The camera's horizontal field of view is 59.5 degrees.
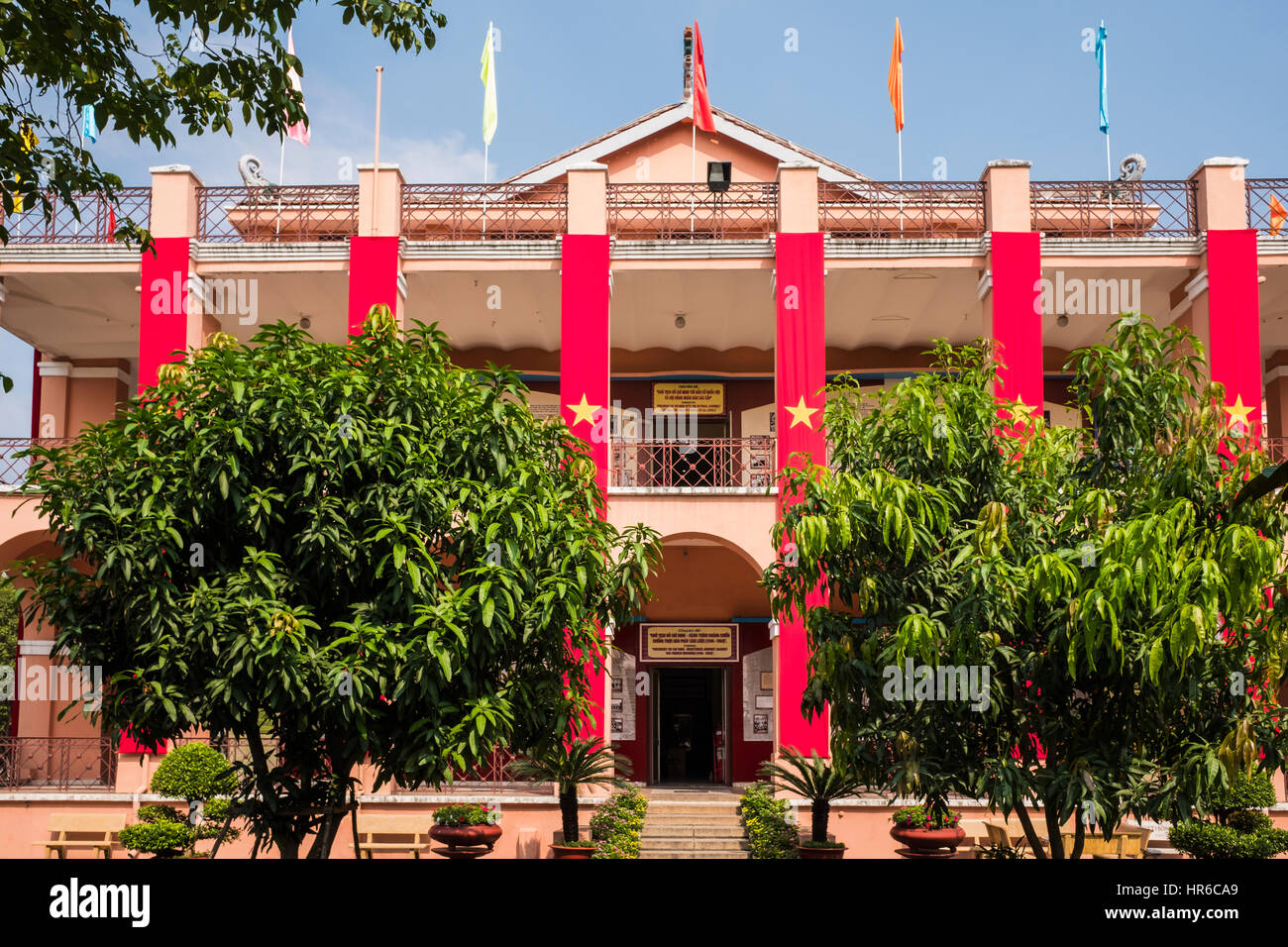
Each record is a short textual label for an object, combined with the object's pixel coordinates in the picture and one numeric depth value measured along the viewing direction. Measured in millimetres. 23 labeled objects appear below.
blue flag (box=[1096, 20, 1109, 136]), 18016
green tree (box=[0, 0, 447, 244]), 7531
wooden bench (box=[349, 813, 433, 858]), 14750
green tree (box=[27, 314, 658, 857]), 7973
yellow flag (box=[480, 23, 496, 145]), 18359
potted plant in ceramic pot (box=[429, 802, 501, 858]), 13781
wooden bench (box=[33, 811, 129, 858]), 14211
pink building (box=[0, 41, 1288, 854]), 15984
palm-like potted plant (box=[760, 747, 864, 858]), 13227
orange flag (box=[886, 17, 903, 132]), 18203
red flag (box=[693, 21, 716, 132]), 17547
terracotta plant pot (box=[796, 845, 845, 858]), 13125
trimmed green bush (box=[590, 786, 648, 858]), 13891
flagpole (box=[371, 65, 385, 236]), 16344
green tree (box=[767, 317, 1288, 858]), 6898
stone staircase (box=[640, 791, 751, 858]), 14883
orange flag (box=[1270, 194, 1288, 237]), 16281
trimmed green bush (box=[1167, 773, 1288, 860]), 12844
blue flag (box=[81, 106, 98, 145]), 17500
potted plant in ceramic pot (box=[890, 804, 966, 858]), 13523
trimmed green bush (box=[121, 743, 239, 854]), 13953
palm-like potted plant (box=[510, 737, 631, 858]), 13656
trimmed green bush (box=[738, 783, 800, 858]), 13812
